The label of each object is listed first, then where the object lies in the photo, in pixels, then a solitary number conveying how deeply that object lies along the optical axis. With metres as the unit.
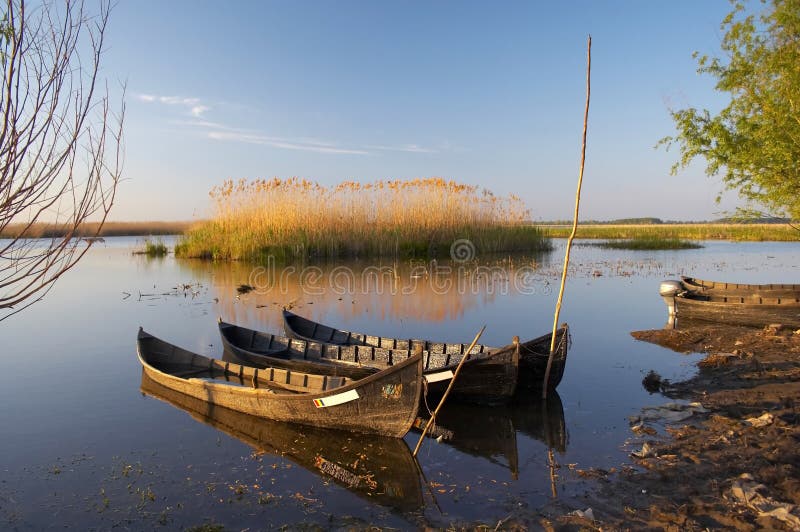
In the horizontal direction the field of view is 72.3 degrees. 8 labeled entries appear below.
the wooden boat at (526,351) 6.72
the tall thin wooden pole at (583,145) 6.41
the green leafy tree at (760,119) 9.87
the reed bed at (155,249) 29.97
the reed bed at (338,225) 24.58
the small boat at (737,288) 11.15
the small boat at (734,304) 10.67
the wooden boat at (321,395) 5.39
